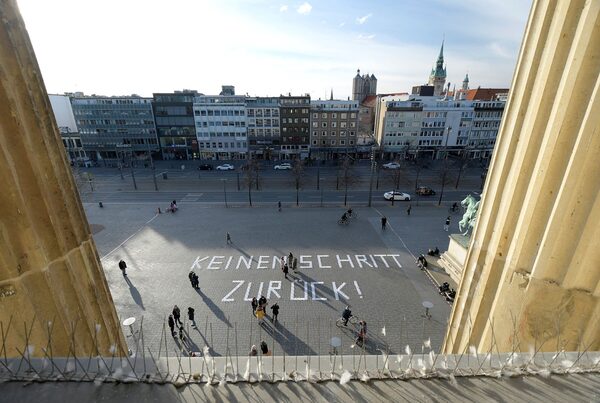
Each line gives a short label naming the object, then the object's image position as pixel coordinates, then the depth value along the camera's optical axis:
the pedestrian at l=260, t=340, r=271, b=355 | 10.33
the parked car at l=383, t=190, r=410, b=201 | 33.31
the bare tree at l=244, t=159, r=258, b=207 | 35.25
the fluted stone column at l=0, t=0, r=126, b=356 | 3.32
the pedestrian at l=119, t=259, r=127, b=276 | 17.25
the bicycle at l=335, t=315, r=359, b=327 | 13.49
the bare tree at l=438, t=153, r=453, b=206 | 34.74
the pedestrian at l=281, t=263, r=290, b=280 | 17.17
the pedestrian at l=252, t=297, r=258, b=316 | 13.95
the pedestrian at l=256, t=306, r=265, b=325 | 13.44
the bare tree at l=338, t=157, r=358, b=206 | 36.86
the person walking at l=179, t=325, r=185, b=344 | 12.64
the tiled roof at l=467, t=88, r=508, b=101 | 77.75
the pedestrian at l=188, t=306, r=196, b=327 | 13.15
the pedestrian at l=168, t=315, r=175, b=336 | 12.58
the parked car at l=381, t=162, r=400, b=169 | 51.52
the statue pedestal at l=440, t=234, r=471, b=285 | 17.36
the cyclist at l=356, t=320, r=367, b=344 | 12.15
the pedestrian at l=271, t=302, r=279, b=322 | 13.36
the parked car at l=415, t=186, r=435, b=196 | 35.62
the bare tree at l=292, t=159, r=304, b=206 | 32.34
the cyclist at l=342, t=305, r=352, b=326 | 13.12
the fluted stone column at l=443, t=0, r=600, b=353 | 3.69
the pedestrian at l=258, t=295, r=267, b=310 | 13.79
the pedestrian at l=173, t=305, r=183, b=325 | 12.87
